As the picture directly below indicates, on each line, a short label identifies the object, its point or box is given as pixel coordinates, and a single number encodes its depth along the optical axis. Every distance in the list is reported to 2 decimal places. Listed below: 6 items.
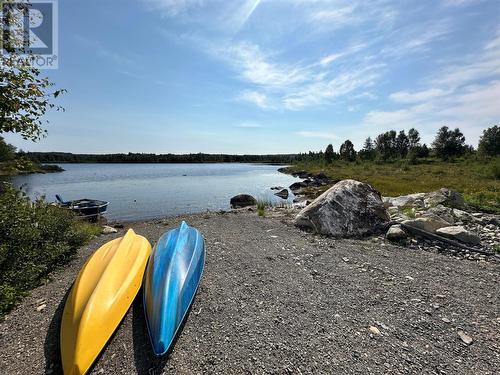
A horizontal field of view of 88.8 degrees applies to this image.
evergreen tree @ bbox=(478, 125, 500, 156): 60.62
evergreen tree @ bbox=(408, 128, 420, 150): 90.94
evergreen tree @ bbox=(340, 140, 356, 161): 86.00
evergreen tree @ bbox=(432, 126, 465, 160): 73.06
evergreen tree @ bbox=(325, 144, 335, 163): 83.19
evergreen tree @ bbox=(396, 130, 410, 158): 89.56
